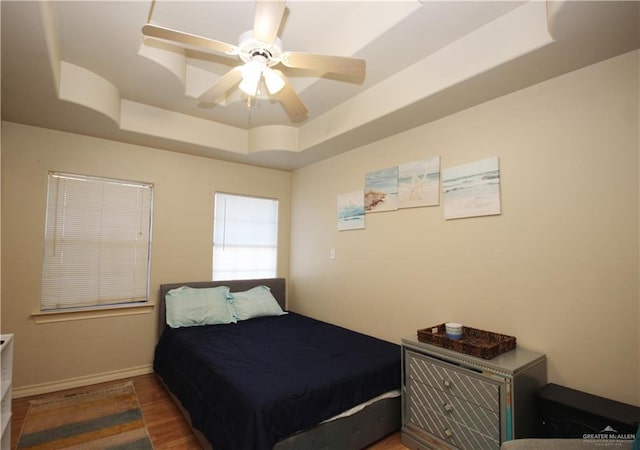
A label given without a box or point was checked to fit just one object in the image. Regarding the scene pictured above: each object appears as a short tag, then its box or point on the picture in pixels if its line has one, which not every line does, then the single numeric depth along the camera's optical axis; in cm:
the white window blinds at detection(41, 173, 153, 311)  303
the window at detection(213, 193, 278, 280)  396
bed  179
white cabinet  174
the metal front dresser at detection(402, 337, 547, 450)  176
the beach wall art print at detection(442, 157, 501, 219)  230
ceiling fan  159
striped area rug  218
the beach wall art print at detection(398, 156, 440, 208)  269
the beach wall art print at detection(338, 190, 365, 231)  337
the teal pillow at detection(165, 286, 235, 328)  323
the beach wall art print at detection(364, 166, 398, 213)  304
